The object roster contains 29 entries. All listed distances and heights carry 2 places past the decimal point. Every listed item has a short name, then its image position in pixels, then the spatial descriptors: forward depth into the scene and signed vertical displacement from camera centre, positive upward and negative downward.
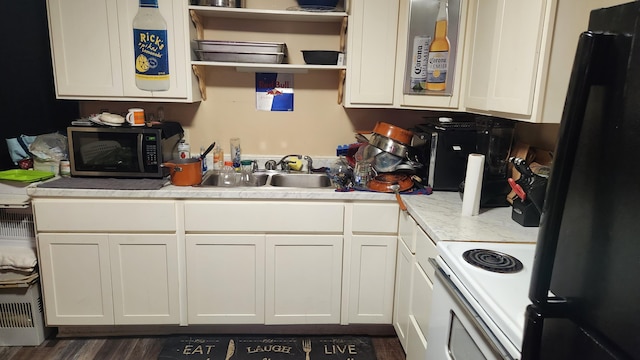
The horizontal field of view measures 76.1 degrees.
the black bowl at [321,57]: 2.36 +0.23
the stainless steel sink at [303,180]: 2.55 -0.51
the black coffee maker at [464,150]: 1.92 -0.25
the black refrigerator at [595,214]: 0.60 -0.17
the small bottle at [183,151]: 2.53 -0.35
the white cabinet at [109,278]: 2.13 -0.98
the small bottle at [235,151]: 2.62 -0.36
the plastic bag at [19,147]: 2.23 -0.32
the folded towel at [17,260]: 2.09 -0.86
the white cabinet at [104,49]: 2.17 +0.22
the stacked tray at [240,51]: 2.27 +0.24
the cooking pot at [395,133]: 2.21 -0.18
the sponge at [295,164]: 2.58 -0.42
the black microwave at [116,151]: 2.19 -0.32
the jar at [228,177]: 2.49 -0.50
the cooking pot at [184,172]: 2.17 -0.41
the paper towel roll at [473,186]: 1.73 -0.35
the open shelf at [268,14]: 2.27 +0.46
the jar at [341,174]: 2.27 -0.45
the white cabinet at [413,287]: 1.70 -0.85
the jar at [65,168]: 2.26 -0.43
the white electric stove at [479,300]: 0.97 -0.51
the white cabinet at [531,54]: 1.45 +0.19
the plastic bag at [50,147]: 2.25 -0.32
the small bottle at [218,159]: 2.59 -0.40
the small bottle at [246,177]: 2.49 -0.49
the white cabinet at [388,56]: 2.20 +0.24
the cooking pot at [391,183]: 2.16 -0.44
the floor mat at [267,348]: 2.18 -1.37
